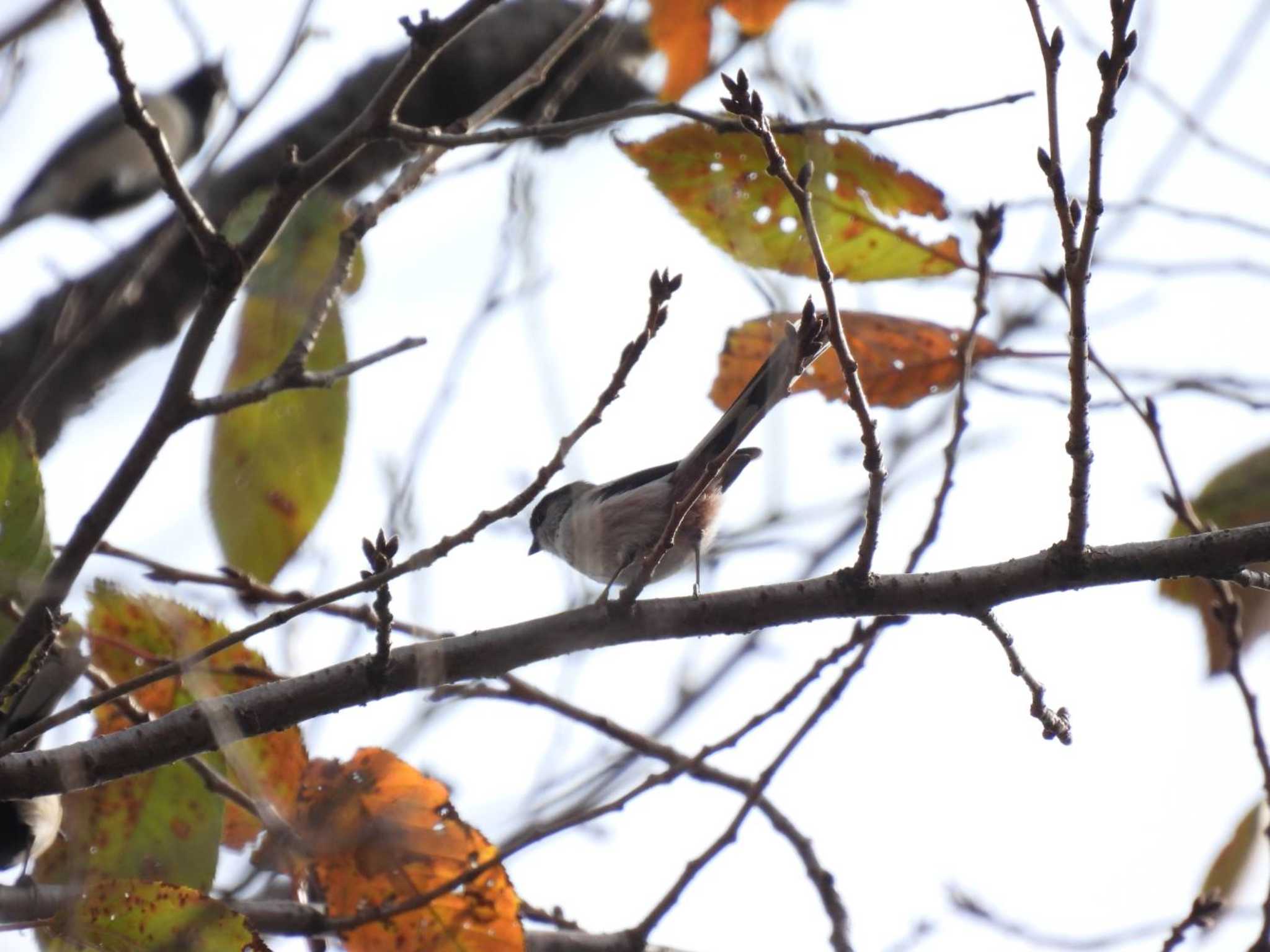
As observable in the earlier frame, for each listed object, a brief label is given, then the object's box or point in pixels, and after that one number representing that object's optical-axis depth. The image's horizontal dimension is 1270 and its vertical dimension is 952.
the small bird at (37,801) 5.63
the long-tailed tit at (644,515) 6.80
